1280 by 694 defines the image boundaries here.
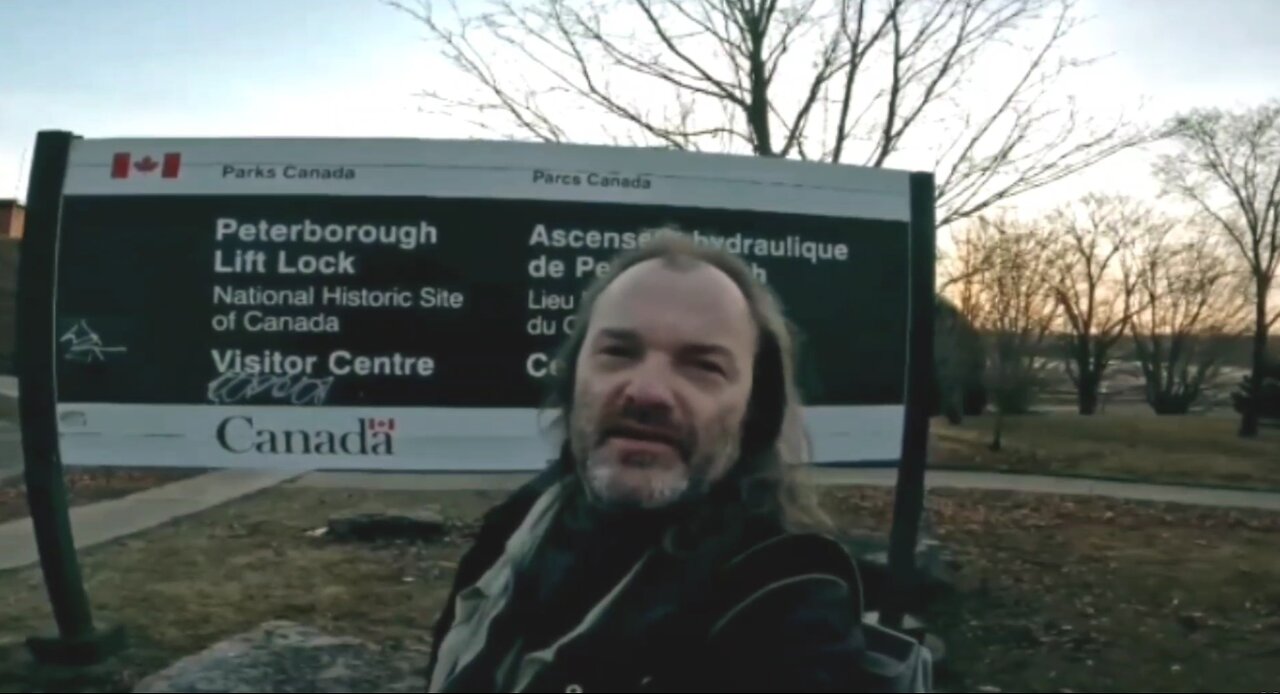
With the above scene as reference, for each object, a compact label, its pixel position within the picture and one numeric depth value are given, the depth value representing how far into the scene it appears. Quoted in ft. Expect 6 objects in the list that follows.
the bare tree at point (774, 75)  35.78
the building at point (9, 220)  98.07
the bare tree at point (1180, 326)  107.34
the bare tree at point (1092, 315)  97.71
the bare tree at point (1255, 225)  76.07
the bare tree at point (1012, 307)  62.08
